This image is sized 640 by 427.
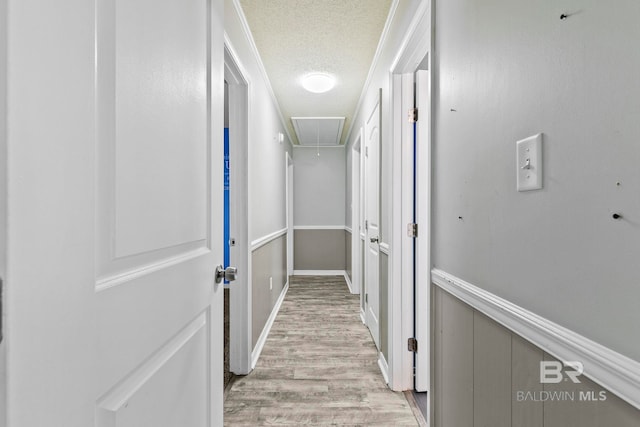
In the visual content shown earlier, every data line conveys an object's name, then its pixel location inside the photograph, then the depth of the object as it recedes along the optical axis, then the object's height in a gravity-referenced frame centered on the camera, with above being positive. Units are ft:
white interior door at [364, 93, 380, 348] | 8.96 -0.21
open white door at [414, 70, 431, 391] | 6.87 -0.40
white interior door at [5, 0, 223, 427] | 1.37 +0.01
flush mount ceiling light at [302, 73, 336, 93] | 9.82 +3.77
